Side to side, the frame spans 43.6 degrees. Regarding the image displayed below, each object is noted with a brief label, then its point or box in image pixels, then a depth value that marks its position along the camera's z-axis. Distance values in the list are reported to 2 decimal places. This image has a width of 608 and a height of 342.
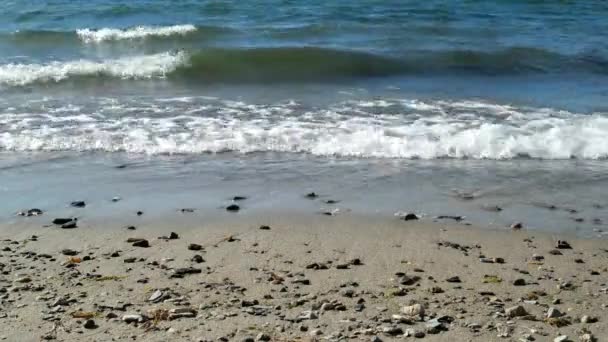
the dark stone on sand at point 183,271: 5.23
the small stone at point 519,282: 5.07
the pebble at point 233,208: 6.76
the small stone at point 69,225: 6.36
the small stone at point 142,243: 5.93
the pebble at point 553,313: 4.48
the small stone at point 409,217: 6.45
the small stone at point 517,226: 6.30
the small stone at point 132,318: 4.45
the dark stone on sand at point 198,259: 5.53
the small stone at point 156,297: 4.80
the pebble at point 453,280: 5.11
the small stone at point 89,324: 4.38
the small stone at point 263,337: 4.18
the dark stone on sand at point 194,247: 5.83
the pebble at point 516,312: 4.48
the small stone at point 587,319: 4.43
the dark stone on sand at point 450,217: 6.52
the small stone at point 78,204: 6.93
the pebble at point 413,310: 4.48
